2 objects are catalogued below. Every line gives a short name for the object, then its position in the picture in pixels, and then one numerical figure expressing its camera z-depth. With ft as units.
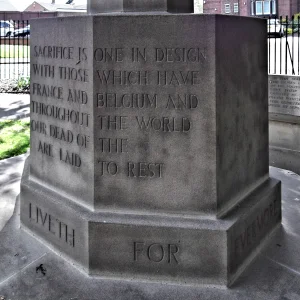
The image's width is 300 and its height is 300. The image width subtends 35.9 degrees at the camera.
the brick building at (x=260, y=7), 150.40
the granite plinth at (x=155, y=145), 11.05
